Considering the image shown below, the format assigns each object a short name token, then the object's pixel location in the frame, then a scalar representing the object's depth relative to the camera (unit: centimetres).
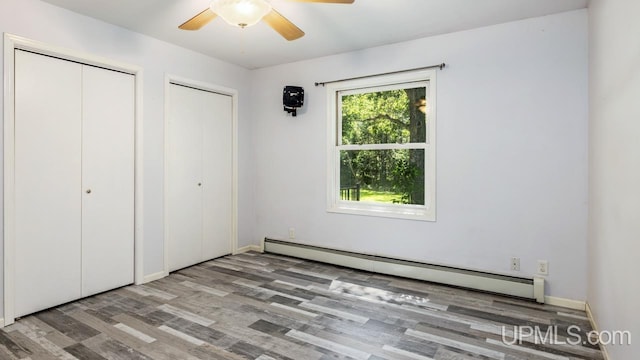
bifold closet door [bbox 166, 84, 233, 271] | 392
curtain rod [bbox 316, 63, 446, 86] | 345
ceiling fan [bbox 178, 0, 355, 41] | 206
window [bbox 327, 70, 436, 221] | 366
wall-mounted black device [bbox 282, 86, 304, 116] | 427
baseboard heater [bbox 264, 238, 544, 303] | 308
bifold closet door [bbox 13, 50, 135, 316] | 273
